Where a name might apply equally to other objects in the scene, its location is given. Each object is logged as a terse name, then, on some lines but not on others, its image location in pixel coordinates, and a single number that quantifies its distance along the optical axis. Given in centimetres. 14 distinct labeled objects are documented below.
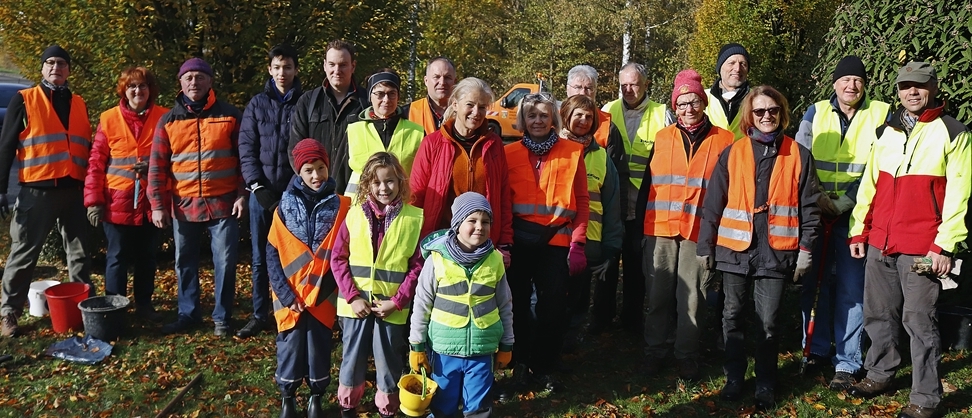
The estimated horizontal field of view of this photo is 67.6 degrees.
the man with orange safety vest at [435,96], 540
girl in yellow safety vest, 418
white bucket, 621
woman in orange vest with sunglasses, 458
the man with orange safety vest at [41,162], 575
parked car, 1617
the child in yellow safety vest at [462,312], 394
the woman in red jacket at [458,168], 448
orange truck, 1376
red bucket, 589
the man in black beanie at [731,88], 559
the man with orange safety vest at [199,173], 572
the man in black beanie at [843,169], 513
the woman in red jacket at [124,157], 588
